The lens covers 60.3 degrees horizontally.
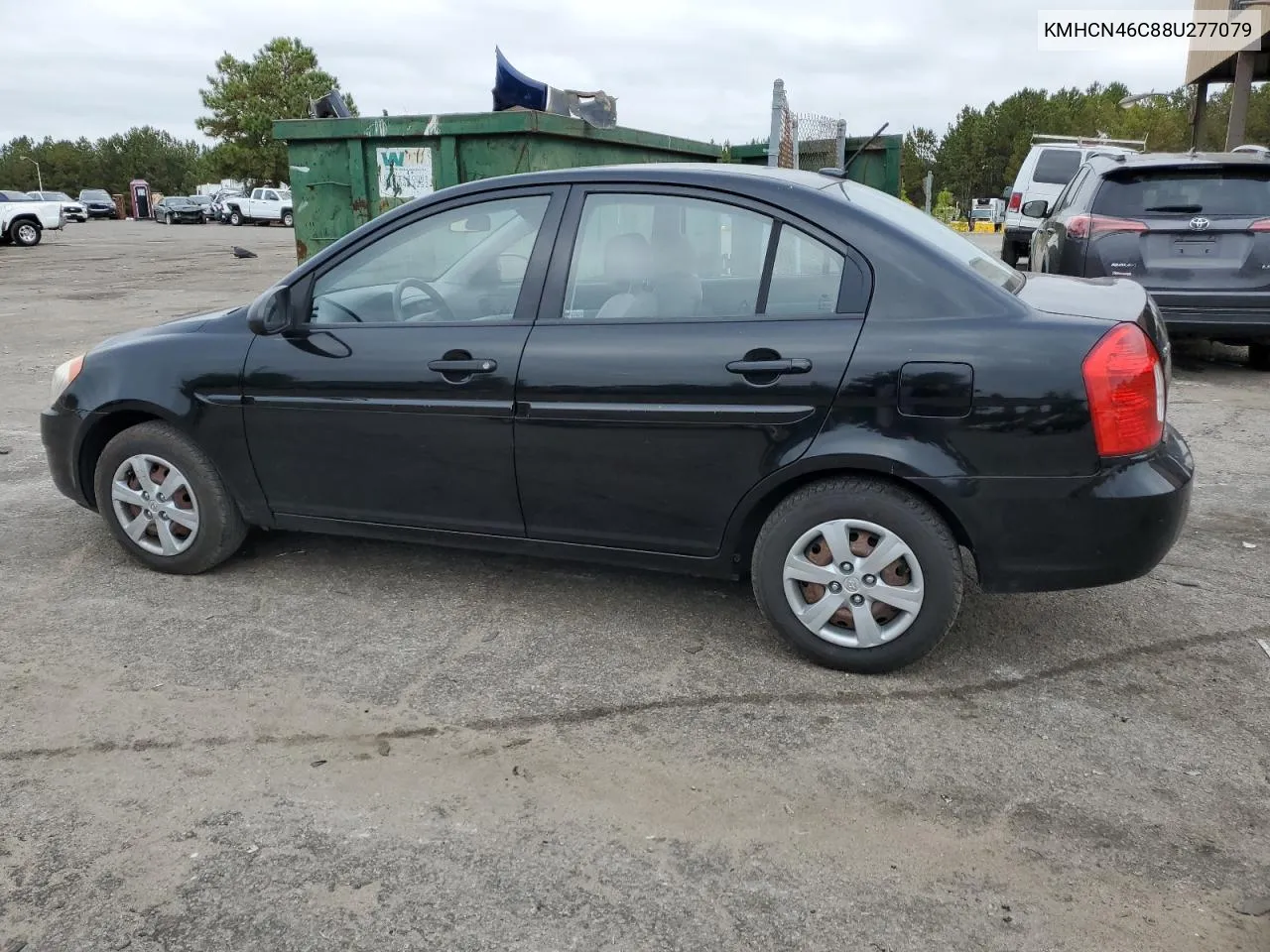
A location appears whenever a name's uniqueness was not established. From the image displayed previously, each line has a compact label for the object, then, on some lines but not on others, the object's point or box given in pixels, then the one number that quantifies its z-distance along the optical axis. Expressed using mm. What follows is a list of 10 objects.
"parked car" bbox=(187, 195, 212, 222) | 54188
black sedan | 3322
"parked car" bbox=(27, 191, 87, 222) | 50969
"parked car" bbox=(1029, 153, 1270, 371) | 7742
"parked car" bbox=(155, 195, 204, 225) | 54156
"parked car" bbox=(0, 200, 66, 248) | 29250
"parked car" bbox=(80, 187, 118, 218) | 62250
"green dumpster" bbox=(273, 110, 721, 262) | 8227
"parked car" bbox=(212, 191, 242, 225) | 52344
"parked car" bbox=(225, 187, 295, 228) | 51066
